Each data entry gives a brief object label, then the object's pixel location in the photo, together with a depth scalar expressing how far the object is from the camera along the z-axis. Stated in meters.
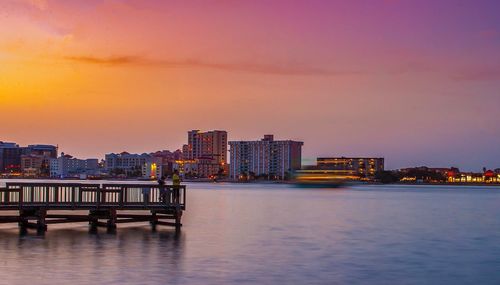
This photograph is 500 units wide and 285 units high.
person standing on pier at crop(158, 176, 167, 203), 43.19
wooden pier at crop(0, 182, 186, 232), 39.38
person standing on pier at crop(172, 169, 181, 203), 43.34
